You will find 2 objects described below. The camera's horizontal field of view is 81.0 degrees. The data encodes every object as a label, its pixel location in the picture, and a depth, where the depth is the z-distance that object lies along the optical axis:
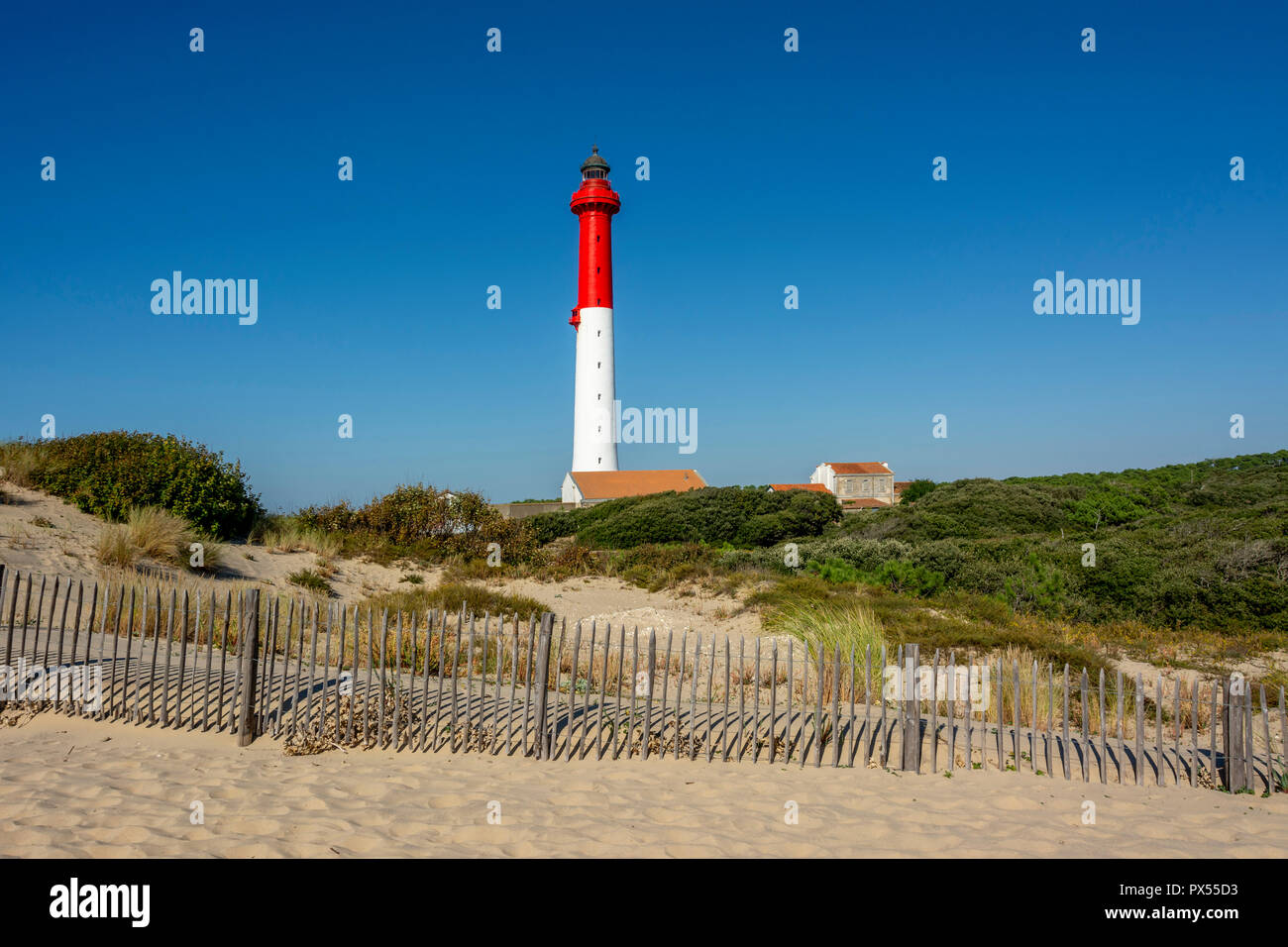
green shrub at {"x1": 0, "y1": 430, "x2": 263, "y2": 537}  17.02
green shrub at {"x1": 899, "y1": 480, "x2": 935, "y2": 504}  43.84
